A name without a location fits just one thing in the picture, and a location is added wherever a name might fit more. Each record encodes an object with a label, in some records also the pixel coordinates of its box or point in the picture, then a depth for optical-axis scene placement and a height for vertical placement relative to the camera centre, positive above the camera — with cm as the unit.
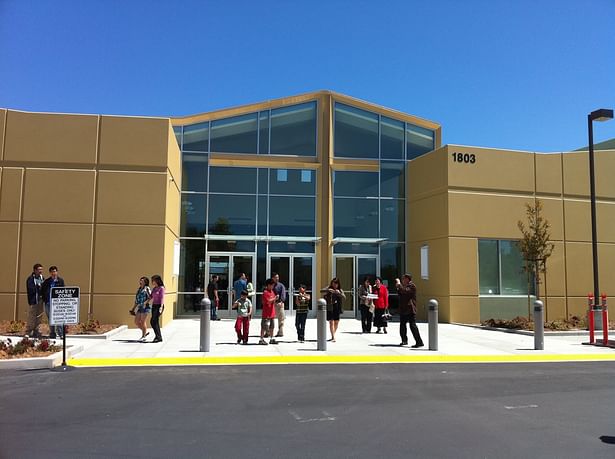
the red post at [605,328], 1466 -118
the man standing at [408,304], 1323 -57
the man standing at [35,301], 1311 -61
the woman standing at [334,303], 1410 -60
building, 1656 +262
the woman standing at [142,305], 1361 -70
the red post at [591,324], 1498 -112
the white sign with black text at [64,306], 1058 -58
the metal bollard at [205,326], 1198 -106
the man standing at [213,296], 2020 -66
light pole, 1623 +417
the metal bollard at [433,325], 1271 -103
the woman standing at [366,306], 1638 -79
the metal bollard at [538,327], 1337 -108
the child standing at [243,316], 1335 -91
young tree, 1836 +120
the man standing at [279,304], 1441 -67
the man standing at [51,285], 1305 -25
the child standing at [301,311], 1397 -81
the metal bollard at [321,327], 1245 -107
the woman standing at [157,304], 1341 -66
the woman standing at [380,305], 1605 -73
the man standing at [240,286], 1883 -27
